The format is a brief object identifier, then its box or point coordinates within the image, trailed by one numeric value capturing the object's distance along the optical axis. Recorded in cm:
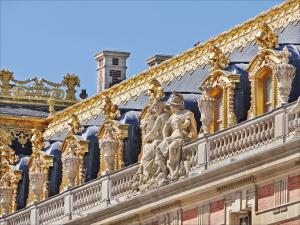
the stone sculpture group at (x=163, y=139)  6788
